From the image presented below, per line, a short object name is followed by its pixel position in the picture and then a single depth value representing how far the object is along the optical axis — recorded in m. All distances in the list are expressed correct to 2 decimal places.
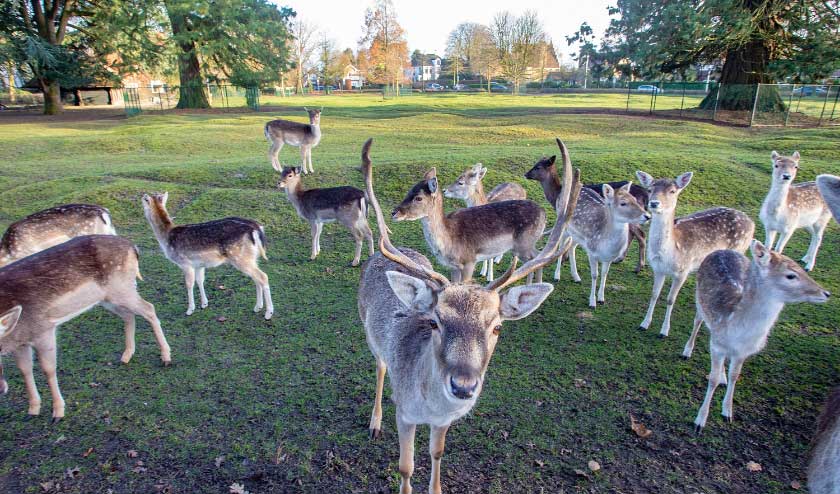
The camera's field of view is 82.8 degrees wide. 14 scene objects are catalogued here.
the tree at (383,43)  59.53
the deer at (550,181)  8.17
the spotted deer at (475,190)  8.91
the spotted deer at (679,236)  5.86
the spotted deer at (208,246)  6.25
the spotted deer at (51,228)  6.54
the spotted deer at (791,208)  7.67
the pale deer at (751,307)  4.14
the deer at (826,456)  2.90
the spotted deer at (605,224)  6.34
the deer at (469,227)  6.76
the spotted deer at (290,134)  14.35
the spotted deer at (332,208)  8.35
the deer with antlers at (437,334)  2.50
